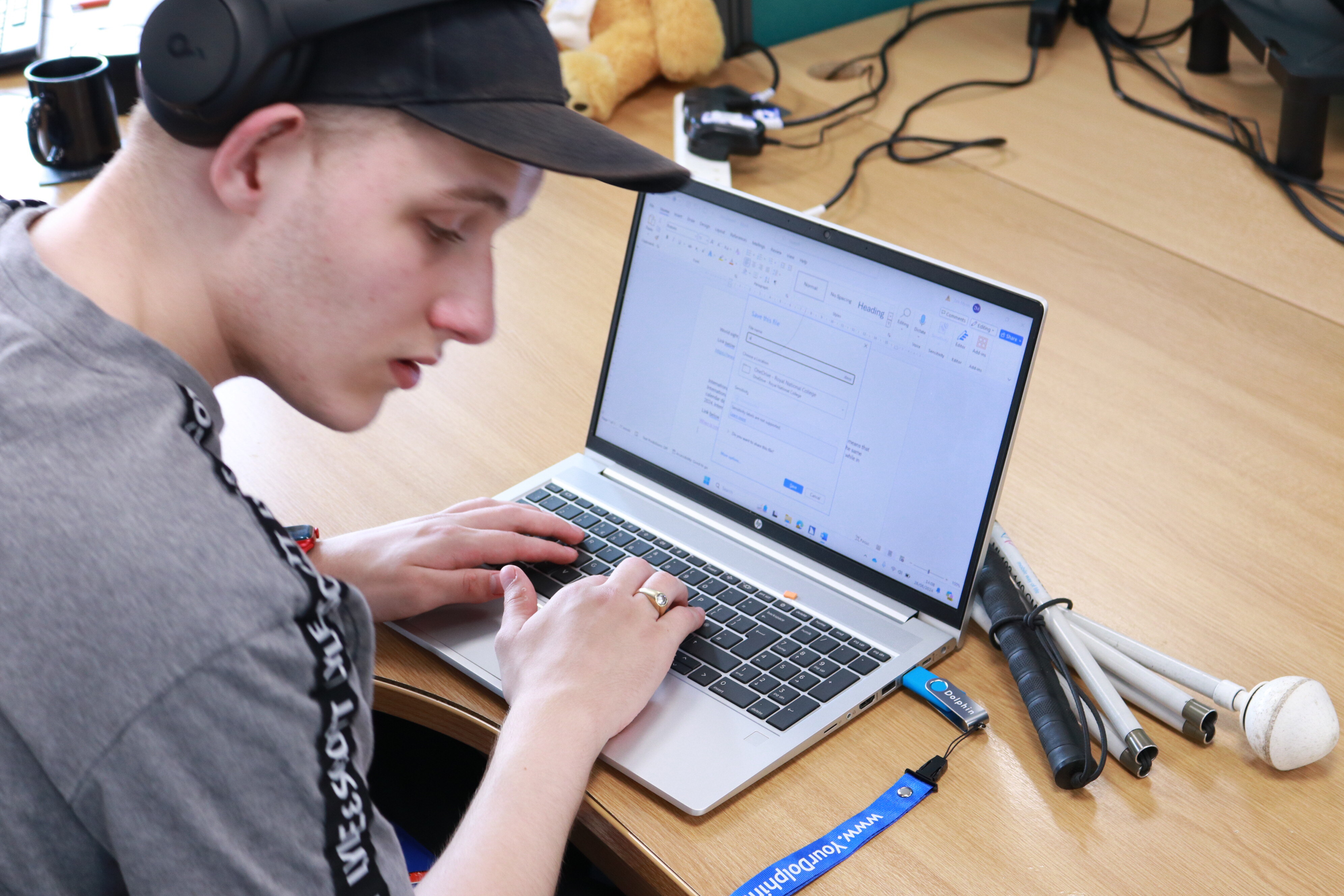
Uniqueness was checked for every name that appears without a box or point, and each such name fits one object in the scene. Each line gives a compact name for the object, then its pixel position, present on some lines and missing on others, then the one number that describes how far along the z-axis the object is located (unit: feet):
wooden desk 2.27
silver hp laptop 2.54
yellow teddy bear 5.26
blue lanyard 2.15
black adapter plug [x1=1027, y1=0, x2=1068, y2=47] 5.79
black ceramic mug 4.64
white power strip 4.77
